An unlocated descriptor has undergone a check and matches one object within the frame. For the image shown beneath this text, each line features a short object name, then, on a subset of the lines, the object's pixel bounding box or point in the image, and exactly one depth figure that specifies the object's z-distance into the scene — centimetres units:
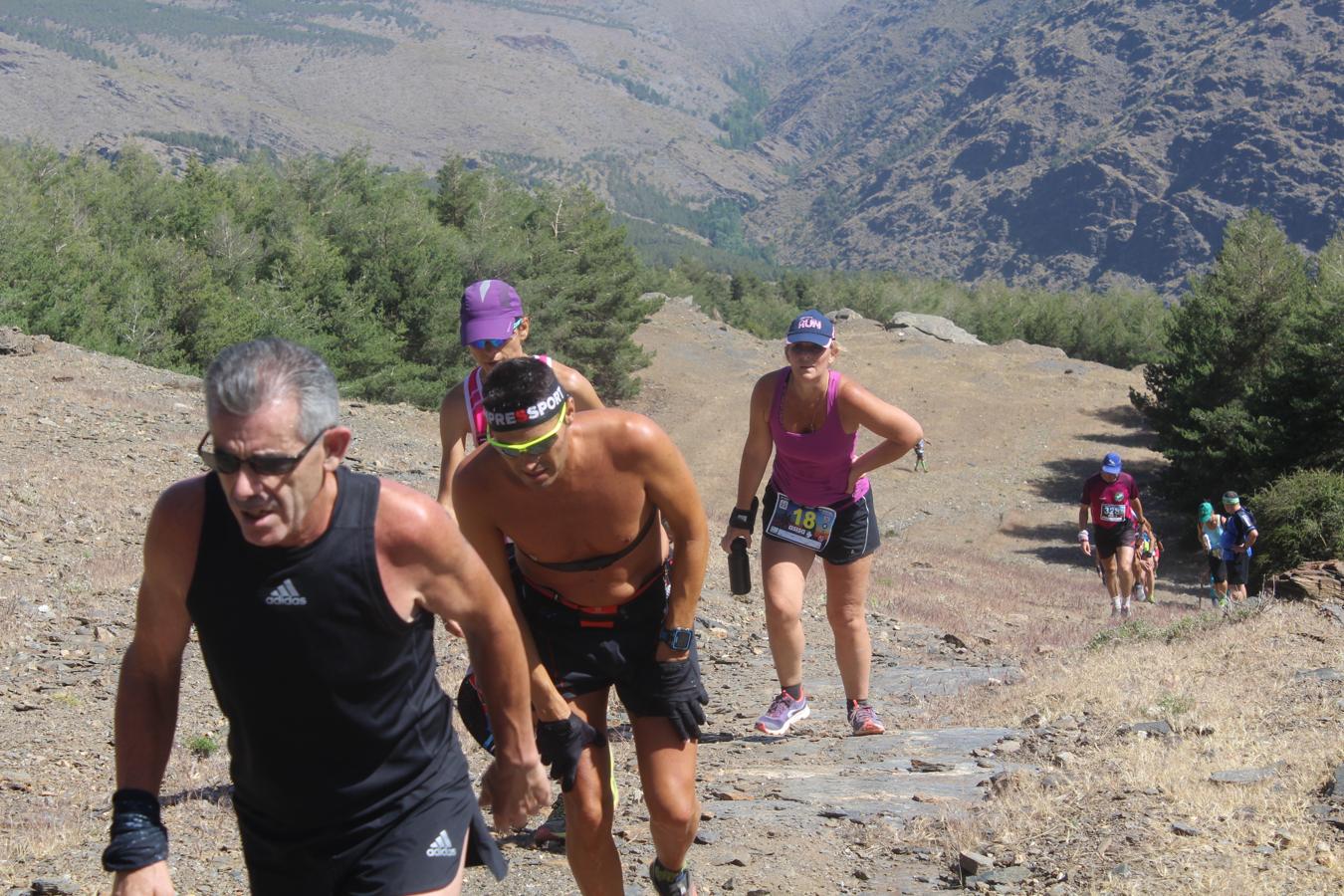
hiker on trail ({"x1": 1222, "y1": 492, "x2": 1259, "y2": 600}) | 1584
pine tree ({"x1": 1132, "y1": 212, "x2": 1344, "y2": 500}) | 2881
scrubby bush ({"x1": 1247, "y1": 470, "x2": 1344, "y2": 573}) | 2030
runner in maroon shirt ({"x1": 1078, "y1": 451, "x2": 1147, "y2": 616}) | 1278
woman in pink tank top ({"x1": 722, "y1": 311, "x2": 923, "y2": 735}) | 619
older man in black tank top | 253
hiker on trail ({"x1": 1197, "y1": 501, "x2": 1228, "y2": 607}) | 1597
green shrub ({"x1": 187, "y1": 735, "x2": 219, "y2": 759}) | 686
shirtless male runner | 393
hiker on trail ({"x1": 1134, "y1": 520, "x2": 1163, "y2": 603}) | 1501
